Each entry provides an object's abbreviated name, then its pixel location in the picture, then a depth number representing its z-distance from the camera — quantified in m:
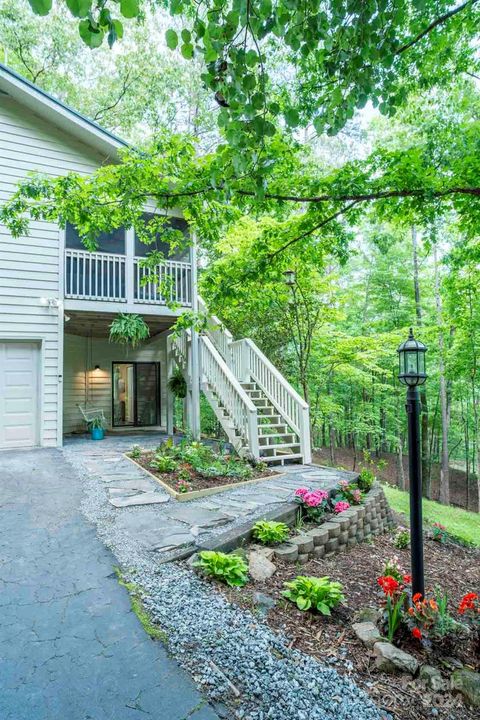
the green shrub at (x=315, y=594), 2.65
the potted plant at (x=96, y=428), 8.98
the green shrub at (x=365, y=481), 5.77
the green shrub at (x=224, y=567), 2.83
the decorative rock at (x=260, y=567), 3.02
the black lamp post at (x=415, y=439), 2.83
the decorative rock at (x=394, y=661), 2.12
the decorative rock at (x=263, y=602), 2.56
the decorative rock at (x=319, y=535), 3.90
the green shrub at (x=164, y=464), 5.58
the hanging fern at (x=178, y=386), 9.59
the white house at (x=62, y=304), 7.33
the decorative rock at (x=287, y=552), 3.45
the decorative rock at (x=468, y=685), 1.99
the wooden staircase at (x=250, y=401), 6.62
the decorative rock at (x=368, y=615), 2.59
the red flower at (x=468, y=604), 2.65
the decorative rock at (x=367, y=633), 2.33
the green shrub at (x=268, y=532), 3.58
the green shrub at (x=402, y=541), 4.92
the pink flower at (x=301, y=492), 4.45
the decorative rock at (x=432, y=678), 2.04
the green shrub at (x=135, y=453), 6.56
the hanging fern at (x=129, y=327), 7.80
